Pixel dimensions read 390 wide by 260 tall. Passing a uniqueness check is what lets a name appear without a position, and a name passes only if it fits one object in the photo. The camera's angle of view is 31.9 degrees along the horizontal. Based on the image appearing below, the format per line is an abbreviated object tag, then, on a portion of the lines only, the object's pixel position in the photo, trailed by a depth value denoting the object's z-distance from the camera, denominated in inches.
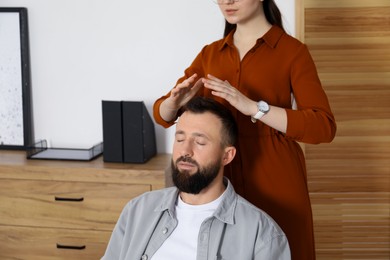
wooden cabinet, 122.9
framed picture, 137.1
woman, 84.8
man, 80.8
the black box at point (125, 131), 125.9
